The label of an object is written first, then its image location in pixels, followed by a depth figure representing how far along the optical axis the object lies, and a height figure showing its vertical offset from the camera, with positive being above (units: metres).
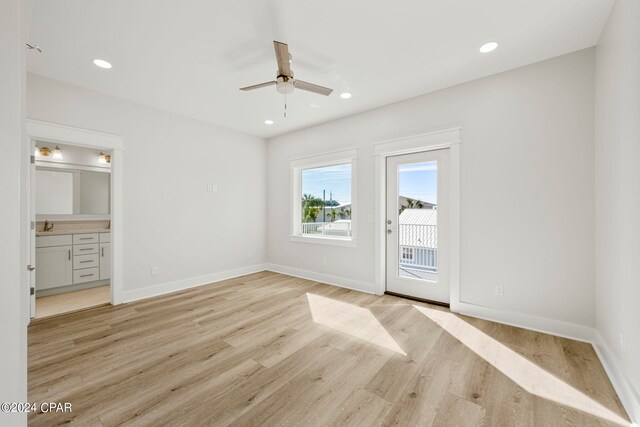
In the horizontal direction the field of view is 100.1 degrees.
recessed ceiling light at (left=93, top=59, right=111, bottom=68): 2.75 +1.56
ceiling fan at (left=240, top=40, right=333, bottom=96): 2.15 +1.24
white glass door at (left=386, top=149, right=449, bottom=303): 3.46 -0.15
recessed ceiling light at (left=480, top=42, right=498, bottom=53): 2.49 +1.58
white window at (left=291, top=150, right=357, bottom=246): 4.47 +0.28
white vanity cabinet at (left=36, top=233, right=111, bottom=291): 3.97 -0.74
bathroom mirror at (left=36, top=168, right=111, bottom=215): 4.35 +0.35
